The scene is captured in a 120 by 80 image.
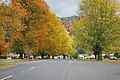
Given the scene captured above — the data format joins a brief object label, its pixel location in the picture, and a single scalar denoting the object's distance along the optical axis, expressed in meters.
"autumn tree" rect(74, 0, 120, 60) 65.69
